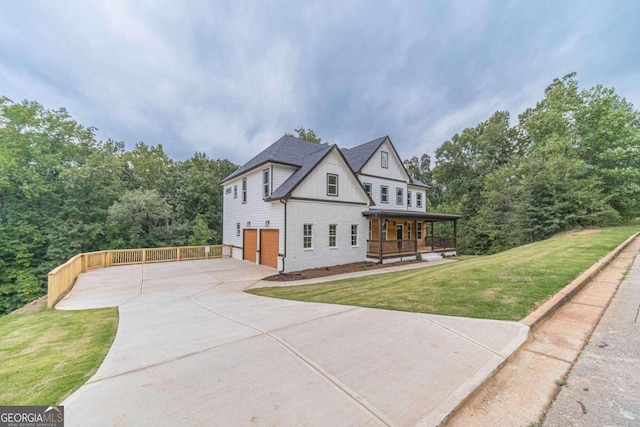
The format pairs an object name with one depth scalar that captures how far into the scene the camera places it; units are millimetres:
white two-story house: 13227
